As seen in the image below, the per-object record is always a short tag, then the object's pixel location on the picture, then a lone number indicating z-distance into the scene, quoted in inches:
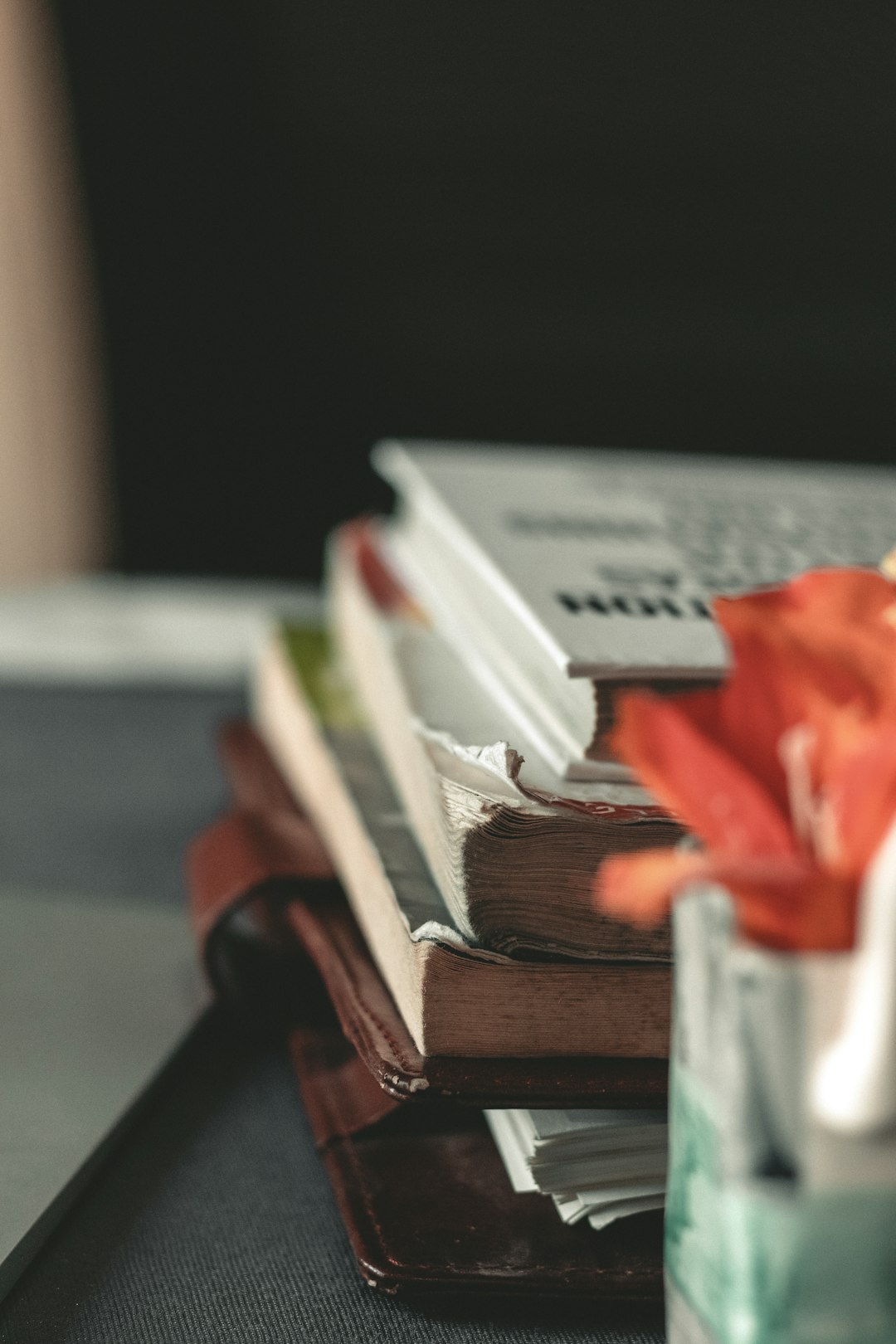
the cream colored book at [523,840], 35.2
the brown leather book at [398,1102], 35.2
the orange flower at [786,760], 30.4
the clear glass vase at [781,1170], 30.5
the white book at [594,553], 37.1
